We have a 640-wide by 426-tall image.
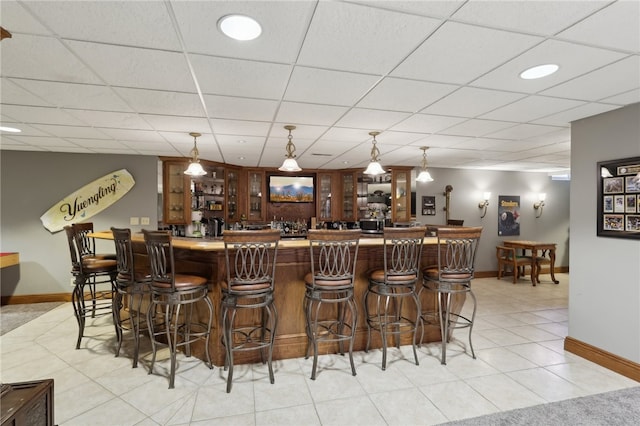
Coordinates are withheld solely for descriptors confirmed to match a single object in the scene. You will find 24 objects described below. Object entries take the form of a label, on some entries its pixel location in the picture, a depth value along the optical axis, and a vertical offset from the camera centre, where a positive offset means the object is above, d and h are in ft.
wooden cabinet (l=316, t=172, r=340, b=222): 23.66 +1.19
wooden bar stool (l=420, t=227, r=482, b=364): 9.49 -2.06
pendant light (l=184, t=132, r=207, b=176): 13.23 +1.97
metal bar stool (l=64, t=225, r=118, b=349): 10.86 -2.13
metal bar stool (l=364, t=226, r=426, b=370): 9.18 -2.29
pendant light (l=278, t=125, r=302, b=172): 12.31 +1.98
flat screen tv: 23.45 +1.74
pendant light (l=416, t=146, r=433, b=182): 15.70 +1.87
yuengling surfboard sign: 16.55 +0.66
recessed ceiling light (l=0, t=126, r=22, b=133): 12.11 +3.40
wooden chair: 21.74 -3.76
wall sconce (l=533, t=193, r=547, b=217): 24.66 +0.43
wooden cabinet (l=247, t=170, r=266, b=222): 22.89 +1.25
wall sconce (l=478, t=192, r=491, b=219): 23.41 +0.58
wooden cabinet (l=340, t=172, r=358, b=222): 23.10 +1.17
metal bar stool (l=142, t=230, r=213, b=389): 8.29 -2.07
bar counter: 9.49 -2.43
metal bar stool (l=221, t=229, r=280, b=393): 7.92 -2.29
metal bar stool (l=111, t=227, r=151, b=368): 9.56 -2.26
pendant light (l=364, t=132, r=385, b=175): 13.28 +1.94
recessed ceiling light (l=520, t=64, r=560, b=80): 6.98 +3.35
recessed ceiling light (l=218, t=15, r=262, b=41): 5.24 +3.37
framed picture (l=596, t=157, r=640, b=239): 9.09 +0.36
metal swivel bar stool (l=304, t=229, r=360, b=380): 8.50 -2.23
